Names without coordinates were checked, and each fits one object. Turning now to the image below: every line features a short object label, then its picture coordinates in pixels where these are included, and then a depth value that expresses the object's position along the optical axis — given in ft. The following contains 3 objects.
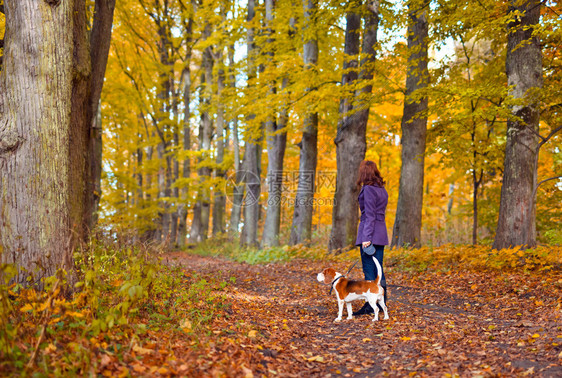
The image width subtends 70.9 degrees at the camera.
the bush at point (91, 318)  8.97
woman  17.28
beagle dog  16.66
